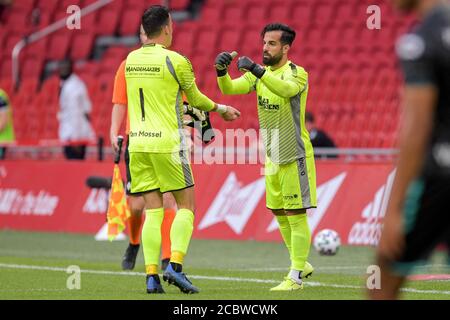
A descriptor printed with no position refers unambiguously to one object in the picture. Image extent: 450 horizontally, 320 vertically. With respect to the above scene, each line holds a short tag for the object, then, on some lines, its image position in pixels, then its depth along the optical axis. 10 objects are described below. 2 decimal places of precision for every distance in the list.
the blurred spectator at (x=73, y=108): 20.06
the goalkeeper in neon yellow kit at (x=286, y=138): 10.09
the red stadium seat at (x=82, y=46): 25.17
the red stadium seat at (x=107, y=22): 25.30
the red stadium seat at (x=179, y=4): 24.55
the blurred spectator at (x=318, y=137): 16.95
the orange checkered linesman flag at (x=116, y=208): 12.60
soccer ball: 13.51
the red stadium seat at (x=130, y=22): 24.86
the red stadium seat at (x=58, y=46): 25.36
